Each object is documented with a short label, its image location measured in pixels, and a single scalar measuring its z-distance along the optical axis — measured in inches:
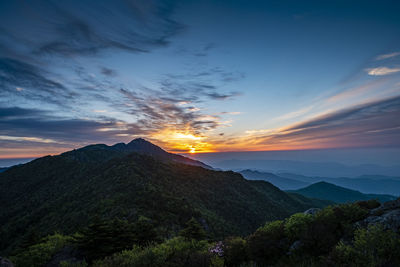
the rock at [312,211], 434.9
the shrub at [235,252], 341.7
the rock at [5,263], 324.2
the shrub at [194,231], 634.8
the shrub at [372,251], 205.2
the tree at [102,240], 513.7
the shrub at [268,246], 327.3
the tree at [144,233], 600.7
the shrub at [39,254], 499.5
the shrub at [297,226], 338.5
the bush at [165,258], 306.5
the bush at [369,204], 390.0
